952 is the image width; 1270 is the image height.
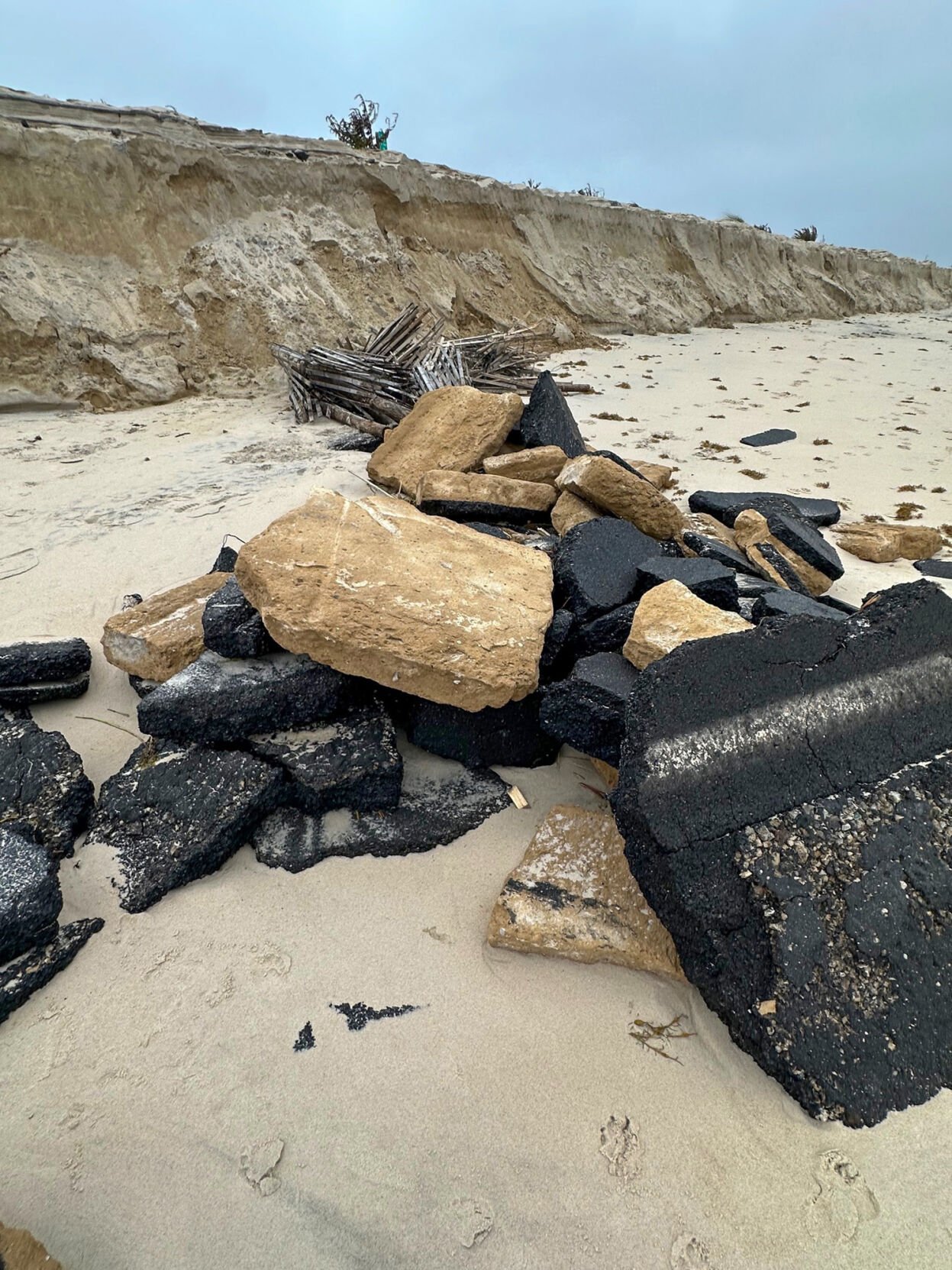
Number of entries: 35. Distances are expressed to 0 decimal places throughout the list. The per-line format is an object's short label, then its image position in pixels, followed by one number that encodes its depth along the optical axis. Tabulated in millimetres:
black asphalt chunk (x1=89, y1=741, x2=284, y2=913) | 2061
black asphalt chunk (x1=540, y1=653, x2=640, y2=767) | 2152
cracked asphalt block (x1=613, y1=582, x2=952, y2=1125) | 1491
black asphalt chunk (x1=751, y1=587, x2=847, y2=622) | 2729
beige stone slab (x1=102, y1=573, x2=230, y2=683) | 2748
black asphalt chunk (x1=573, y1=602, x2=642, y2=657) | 2619
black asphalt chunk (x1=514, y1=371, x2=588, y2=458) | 4504
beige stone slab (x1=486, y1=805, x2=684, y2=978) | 1846
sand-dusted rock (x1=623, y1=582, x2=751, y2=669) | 2283
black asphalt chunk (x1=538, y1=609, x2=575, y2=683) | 2598
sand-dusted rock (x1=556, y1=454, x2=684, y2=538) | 3520
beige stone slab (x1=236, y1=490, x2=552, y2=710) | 2199
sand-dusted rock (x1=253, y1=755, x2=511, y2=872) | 2189
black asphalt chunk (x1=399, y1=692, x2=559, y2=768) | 2465
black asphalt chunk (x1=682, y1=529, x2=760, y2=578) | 3357
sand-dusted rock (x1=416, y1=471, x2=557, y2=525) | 3775
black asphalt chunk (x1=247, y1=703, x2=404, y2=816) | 2234
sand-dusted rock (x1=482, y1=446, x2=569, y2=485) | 4121
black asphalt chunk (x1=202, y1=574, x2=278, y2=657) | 2475
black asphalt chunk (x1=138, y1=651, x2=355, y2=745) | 2332
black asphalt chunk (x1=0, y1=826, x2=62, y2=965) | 1799
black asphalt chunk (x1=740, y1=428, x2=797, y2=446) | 6824
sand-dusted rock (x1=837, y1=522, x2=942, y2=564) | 4195
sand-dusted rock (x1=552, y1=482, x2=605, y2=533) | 3619
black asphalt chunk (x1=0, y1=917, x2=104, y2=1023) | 1749
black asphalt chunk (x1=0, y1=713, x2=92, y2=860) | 2137
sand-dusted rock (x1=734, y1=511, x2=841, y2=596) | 3449
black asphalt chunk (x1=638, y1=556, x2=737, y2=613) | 2747
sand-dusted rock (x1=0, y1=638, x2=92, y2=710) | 2768
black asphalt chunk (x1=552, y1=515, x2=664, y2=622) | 2773
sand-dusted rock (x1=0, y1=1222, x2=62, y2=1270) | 1256
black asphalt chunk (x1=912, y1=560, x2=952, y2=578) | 4012
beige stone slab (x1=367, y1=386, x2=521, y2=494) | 4410
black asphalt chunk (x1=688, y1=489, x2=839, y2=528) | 4051
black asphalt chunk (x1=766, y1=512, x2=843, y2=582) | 3613
